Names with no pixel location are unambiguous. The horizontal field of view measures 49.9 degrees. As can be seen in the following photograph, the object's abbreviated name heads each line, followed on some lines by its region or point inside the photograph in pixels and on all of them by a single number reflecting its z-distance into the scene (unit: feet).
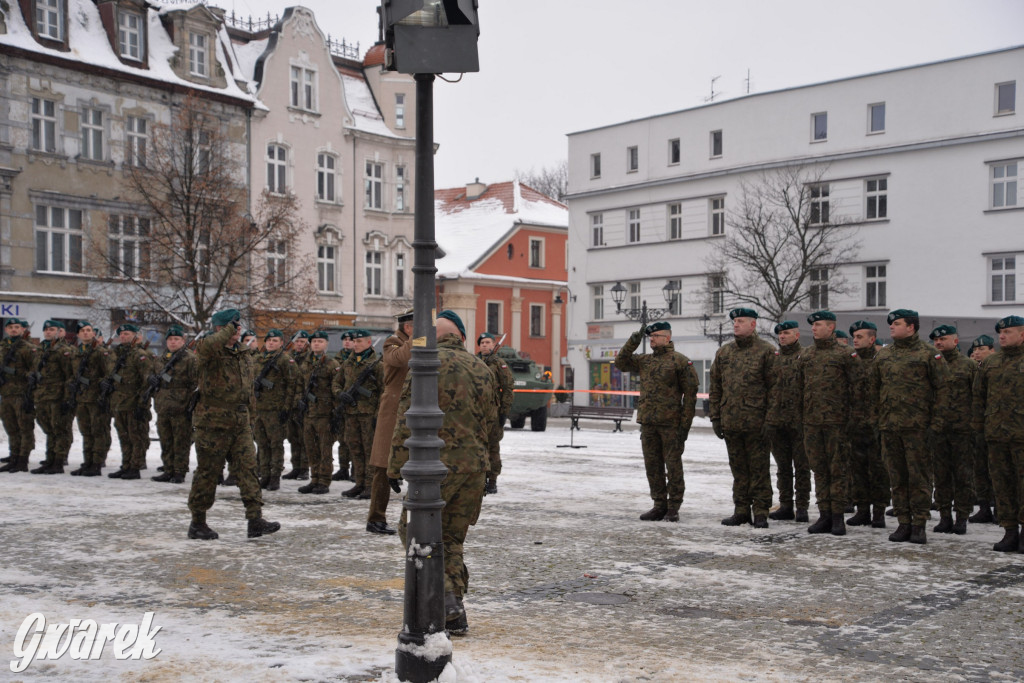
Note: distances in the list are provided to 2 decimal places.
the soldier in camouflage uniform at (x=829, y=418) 35.45
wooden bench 97.14
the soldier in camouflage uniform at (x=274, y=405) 47.19
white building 117.19
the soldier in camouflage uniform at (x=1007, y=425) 32.40
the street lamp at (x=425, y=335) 17.98
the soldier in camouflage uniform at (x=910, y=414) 34.06
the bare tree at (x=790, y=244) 124.98
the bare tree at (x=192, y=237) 99.25
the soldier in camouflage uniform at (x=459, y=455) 21.43
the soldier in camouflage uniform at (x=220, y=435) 32.65
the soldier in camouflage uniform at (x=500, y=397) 40.52
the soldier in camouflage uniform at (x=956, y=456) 36.52
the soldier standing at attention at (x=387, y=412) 33.22
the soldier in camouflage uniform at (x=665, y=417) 37.99
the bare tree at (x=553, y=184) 241.96
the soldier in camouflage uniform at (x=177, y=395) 47.88
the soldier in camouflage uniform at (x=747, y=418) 36.99
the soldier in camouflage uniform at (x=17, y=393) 52.65
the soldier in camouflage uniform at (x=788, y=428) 37.76
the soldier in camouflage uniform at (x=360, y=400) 43.98
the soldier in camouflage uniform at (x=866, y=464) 38.01
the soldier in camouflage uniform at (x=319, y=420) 45.55
